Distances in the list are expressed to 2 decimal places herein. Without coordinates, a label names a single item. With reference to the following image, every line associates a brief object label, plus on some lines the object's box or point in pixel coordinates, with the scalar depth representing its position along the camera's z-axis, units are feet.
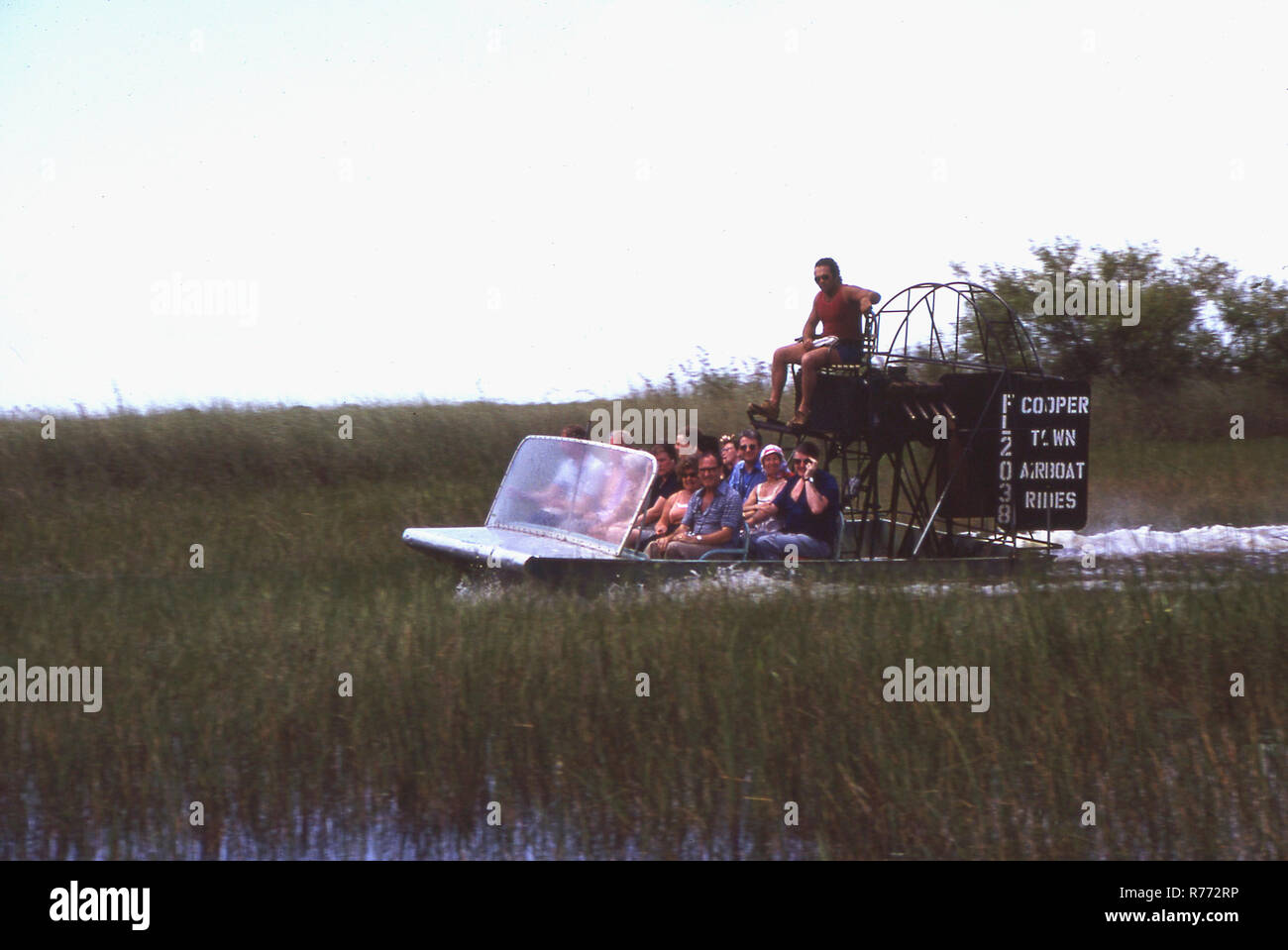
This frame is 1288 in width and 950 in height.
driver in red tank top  33.78
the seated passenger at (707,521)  30.73
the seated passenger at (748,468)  33.94
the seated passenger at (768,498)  32.19
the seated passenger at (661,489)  32.45
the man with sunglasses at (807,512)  31.71
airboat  31.30
